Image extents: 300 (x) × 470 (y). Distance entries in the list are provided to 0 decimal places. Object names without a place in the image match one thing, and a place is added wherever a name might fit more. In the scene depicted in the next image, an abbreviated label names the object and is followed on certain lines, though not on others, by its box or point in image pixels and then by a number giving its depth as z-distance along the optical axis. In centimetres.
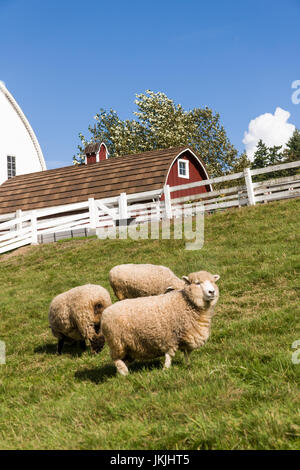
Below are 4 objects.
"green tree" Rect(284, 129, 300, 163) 7844
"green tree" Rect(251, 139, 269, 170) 7738
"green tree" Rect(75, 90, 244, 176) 3822
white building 2958
